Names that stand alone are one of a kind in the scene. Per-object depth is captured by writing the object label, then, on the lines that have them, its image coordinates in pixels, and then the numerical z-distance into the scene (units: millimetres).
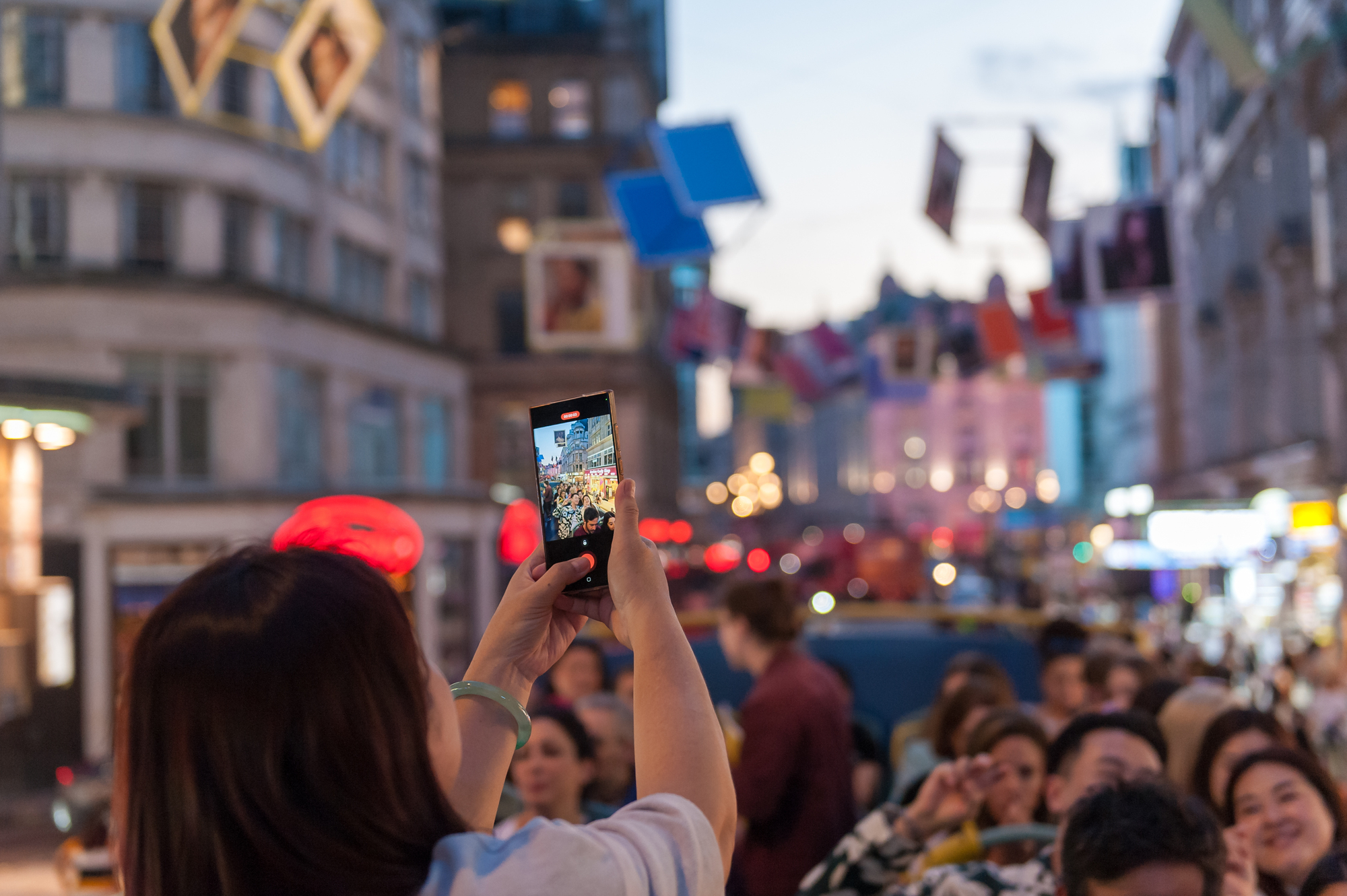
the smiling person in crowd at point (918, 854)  3828
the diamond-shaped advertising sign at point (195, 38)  10148
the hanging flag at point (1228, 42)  12461
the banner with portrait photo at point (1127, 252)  17141
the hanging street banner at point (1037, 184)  16516
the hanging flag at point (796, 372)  28922
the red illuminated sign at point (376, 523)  5824
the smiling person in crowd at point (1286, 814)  4113
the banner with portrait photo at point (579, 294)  19016
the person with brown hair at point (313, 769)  1721
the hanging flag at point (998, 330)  23812
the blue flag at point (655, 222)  14969
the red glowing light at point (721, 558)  45459
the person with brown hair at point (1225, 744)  4730
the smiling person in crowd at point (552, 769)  5168
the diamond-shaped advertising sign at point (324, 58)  10188
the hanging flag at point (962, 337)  26000
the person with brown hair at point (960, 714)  6996
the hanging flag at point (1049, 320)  23438
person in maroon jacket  5891
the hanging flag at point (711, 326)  26875
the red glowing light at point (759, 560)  32656
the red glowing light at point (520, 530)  22359
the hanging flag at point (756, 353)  28219
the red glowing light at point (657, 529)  49500
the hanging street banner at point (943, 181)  17000
